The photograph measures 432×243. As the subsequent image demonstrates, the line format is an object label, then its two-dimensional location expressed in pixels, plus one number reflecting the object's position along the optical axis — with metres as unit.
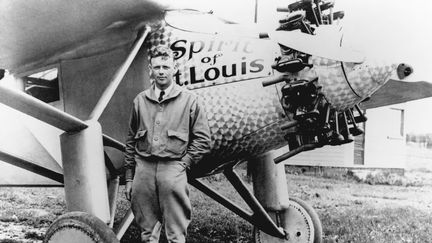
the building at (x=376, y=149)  14.31
